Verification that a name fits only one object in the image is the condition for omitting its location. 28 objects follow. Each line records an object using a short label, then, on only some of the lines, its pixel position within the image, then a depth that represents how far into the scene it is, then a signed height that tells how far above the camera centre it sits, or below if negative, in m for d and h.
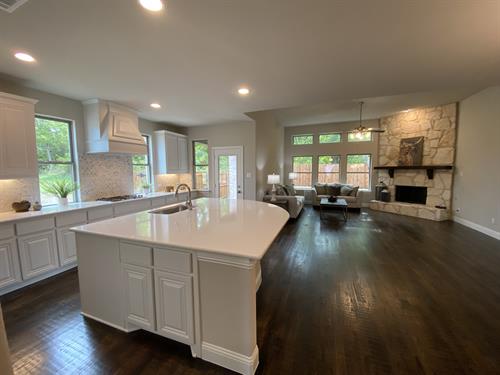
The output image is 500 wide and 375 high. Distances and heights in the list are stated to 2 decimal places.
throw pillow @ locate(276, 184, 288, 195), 6.52 -0.63
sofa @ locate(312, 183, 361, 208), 6.94 -0.82
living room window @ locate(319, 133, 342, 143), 8.19 +1.26
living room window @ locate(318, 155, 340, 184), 8.30 +0.02
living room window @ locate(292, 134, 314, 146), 8.69 +1.27
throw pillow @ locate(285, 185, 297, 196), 7.32 -0.72
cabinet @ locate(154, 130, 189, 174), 5.30 +0.50
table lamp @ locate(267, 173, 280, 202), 6.09 -0.26
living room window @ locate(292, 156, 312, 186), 8.81 +0.03
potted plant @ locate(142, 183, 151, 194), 4.96 -0.39
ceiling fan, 5.43 +1.04
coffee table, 5.89 -0.97
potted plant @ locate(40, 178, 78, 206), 3.27 -0.26
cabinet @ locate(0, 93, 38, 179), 2.61 +0.46
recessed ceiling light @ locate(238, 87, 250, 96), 3.26 +1.27
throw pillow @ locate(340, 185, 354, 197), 7.16 -0.71
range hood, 3.66 +0.80
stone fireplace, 5.76 +0.43
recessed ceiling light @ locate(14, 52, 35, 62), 2.22 +1.26
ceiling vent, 1.43 +1.16
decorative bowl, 2.82 -0.45
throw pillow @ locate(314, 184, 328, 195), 7.77 -0.72
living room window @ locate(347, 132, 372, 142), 7.64 +1.18
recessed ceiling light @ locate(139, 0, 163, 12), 1.54 +1.25
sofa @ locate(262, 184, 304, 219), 5.73 -0.90
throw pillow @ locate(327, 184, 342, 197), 7.53 -0.71
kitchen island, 1.47 -0.85
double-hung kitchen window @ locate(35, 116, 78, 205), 3.29 +0.30
